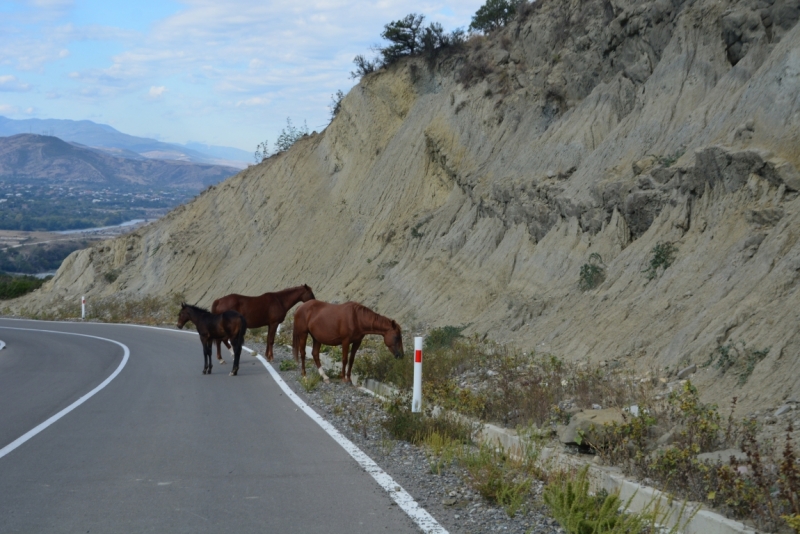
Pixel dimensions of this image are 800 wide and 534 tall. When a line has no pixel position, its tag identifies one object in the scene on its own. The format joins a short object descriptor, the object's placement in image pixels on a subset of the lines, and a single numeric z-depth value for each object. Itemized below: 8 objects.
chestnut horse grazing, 14.14
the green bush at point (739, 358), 9.80
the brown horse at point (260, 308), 18.66
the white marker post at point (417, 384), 10.66
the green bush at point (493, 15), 34.62
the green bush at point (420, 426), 9.36
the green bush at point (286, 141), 46.28
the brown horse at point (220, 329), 16.00
